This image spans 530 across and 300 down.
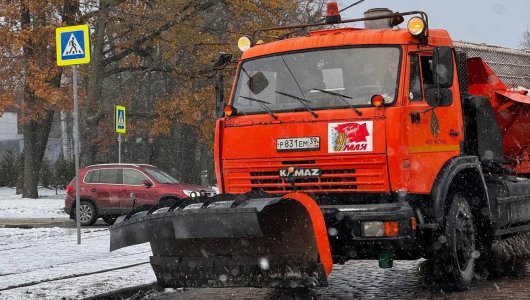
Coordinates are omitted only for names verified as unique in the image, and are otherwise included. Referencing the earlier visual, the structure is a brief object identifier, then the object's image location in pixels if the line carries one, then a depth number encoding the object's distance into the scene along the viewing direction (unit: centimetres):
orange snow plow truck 755
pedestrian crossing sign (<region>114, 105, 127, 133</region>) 2321
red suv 2131
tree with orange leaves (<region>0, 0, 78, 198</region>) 2936
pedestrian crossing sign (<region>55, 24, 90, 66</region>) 1405
